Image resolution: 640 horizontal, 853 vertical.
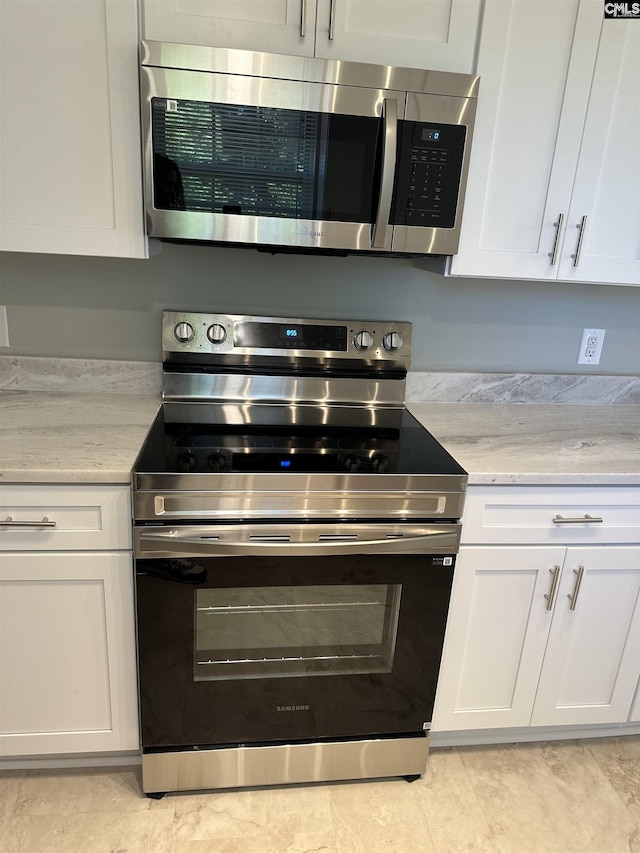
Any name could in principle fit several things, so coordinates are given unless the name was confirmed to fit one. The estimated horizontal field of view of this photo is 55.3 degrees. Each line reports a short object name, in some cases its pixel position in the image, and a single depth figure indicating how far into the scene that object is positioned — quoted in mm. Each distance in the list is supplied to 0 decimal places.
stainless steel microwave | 1396
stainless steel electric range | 1414
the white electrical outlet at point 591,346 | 2096
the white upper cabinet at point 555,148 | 1511
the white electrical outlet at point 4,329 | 1828
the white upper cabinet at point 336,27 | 1408
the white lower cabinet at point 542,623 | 1589
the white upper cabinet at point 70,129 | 1385
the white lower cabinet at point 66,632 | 1415
